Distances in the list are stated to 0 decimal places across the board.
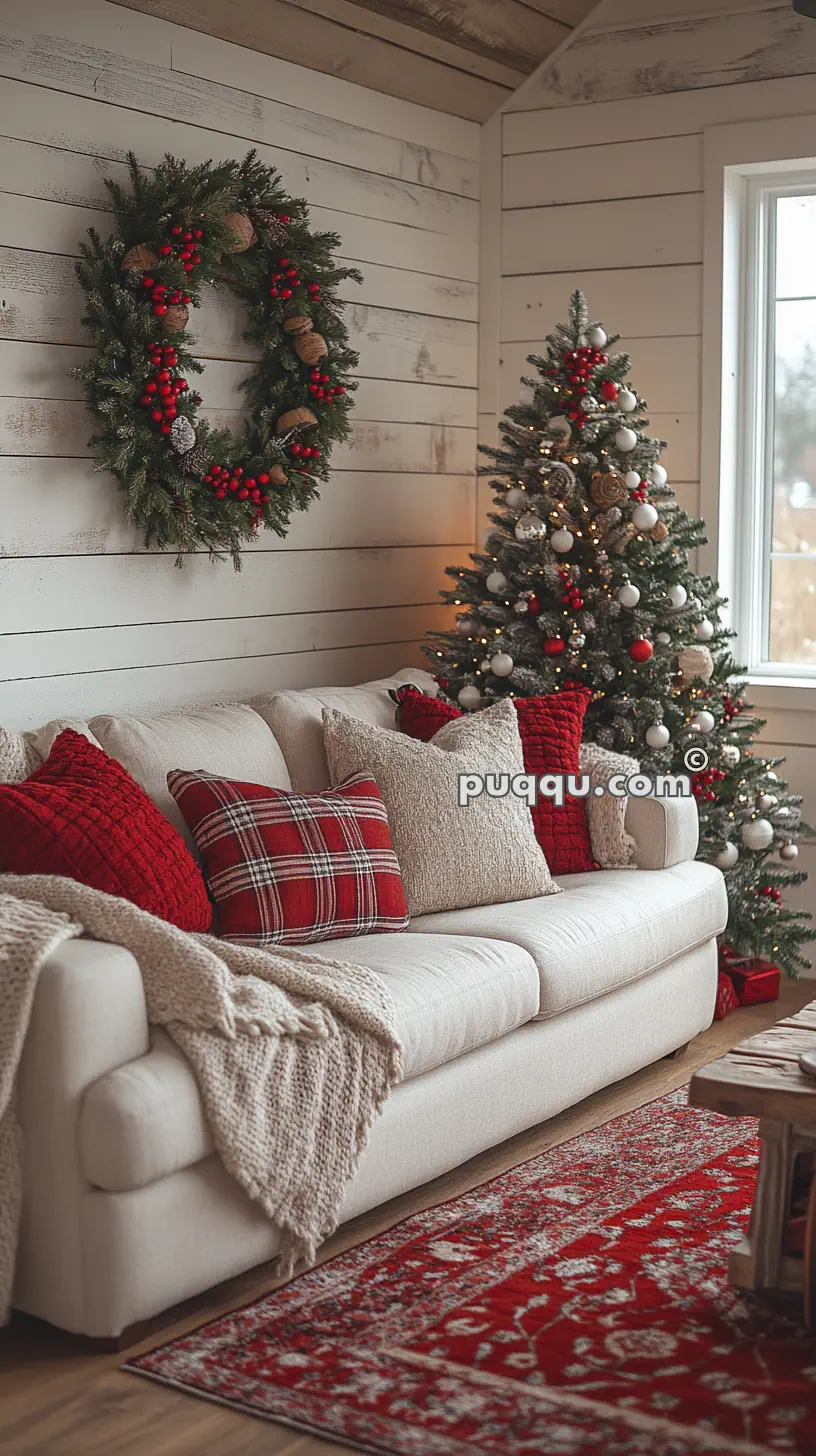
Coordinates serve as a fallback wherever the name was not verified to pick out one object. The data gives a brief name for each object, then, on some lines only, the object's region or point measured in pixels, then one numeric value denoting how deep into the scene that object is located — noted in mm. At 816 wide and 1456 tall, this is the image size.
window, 4629
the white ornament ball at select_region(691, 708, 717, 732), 4125
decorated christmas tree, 4141
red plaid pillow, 2990
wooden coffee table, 2328
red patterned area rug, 2115
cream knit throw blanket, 2355
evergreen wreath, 3494
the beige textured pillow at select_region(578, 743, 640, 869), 3785
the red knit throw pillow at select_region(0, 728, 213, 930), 2684
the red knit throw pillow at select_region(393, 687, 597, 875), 3746
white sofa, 2281
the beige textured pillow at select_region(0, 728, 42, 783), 2949
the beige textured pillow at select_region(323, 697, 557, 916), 3377
